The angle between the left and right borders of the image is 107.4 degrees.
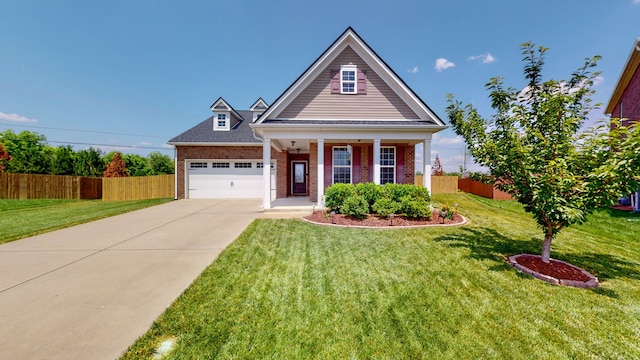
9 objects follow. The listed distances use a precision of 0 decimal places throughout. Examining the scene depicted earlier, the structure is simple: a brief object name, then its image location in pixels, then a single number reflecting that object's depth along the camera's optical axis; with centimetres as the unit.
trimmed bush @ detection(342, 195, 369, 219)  826
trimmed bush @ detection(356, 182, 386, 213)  887
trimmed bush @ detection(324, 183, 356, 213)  880
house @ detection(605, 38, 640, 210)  1190
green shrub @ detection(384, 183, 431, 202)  878
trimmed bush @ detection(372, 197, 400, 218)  837
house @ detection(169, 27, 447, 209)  986
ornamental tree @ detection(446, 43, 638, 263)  373
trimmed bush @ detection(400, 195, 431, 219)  812
